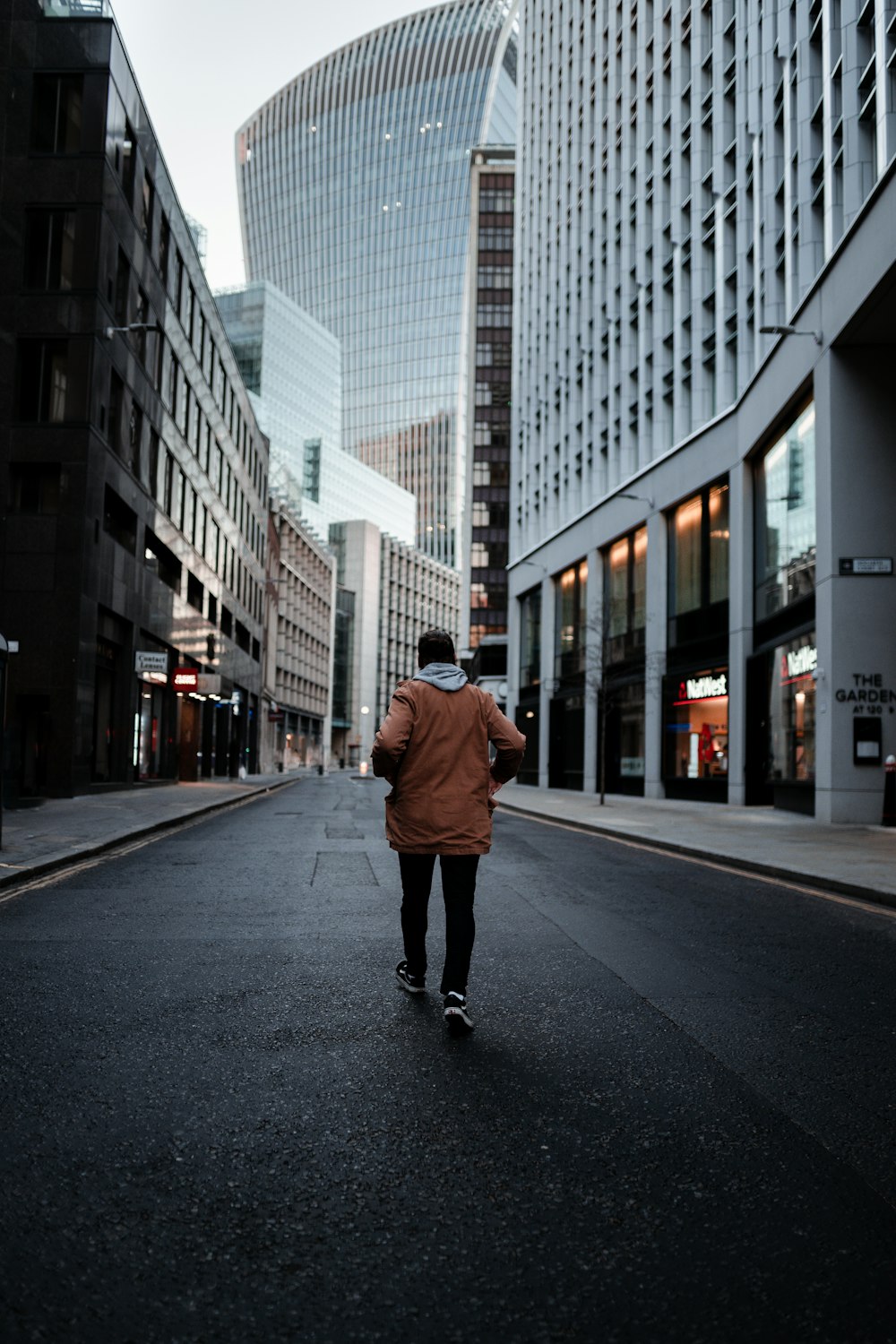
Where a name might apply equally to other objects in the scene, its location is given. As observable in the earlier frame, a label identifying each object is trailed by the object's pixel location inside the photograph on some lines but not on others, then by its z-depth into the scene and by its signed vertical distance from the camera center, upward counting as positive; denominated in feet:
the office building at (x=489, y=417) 281.95 +83.41
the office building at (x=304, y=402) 431.84 +140.76
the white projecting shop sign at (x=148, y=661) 89.97 +6.61
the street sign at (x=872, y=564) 63.82 +11.02
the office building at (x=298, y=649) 257.96 +26.71
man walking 16.97 -0.41
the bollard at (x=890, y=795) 60.39 -1.86
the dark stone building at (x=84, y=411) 79.56 +26.15
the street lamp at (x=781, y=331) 67.42 +25.76
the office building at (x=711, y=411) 64.03 +27.82
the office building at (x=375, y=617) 433.89 +54.09
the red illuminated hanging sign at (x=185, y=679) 109.60 +6.40
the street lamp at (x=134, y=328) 83.15 +31.01
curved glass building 550.77 +269.93
